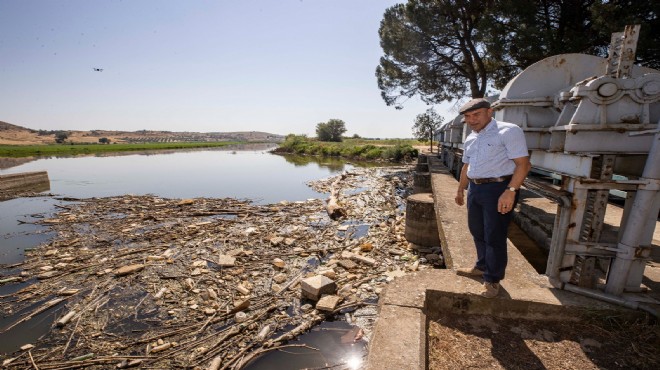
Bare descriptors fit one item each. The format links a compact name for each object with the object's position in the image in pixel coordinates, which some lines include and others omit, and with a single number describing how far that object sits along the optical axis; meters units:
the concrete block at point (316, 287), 4.81
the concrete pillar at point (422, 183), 11.45
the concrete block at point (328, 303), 4.50
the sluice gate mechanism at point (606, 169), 2.25
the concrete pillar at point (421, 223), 6.89
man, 2.43
